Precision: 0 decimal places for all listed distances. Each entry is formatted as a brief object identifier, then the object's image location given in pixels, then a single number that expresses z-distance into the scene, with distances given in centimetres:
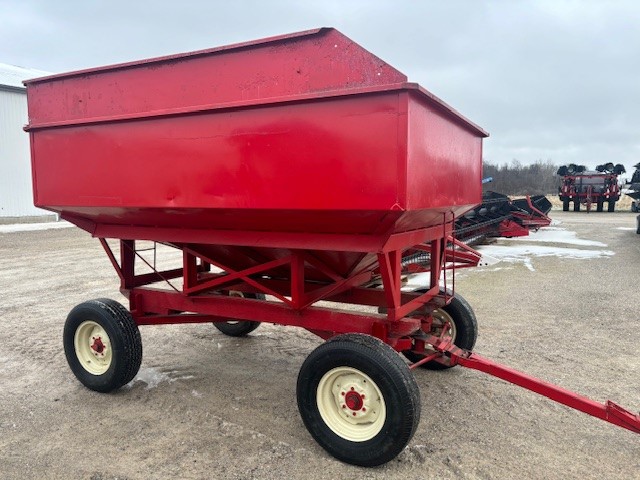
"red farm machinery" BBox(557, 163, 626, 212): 2386
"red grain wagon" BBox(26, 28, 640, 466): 256
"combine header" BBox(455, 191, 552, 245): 1202
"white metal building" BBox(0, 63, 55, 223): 1872
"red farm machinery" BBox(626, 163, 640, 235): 1747
